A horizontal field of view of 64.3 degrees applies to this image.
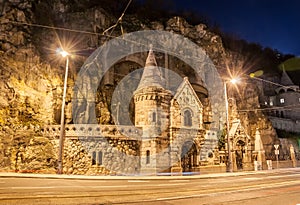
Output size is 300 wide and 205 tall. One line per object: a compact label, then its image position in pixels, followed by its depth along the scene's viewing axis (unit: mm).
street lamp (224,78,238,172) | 19820
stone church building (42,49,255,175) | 19031
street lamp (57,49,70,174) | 15062
